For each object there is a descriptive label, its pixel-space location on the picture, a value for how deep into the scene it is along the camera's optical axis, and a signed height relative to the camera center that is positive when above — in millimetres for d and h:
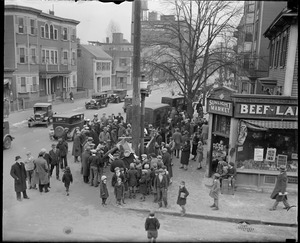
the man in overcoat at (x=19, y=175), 10258 -3264
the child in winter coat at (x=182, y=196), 9891 -3564
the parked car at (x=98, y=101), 34406 -3219
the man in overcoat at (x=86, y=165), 12516 -3495
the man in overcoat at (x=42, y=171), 11305 -3395
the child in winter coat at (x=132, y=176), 11281 -3470
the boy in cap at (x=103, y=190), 10398 -3642
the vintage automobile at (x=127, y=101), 31241 -2755
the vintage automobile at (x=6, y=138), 16953 -3524
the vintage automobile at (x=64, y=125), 19452 -3281
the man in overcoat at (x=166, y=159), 12698 -3230
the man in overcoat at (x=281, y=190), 10406 -3545
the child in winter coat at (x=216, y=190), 10453 -3579
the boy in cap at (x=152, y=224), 7324 -3340
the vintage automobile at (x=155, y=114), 22453 -2884
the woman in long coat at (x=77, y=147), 14738 -3403
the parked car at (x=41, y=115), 23812 -3305
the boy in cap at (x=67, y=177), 11148 -3551
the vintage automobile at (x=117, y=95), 40906 -3024
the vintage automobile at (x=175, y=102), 31411 -2735
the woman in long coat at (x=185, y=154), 14252 -3418
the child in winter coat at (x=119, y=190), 10578 -3722
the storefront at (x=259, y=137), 11898 -2240
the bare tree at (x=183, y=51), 20162 +1413
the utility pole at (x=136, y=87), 11812 -574
